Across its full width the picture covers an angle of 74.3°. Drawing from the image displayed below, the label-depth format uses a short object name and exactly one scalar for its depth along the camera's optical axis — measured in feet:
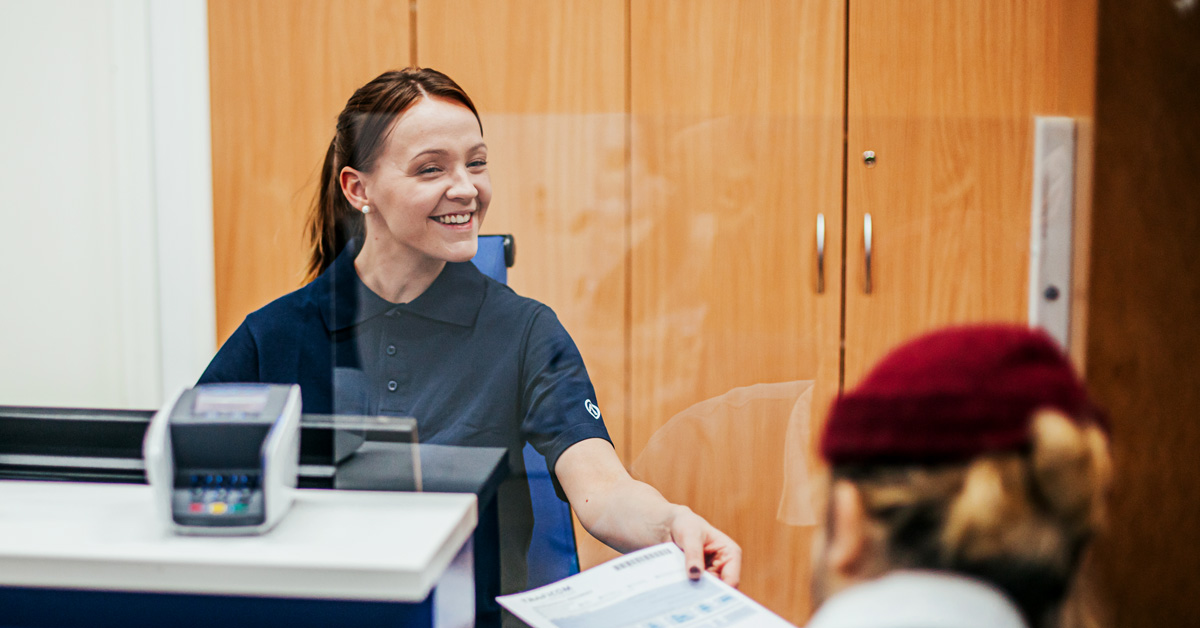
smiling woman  4.97
